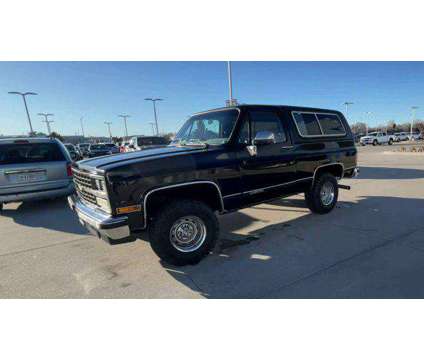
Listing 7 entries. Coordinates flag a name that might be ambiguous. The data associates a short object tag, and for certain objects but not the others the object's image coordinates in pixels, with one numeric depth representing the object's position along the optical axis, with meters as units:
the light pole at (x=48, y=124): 58.07
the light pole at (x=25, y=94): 35.97
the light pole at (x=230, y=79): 16.73
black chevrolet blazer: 2.93
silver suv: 5.58
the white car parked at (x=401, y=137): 45.87
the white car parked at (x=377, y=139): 39.34
